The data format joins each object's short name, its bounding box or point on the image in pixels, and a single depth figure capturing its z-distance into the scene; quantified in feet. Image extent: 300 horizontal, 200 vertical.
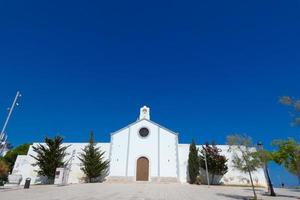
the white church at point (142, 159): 81.82
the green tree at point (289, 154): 40.42
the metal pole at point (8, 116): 54.37
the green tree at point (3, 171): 55.00
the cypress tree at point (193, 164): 77.56
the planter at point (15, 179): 78.39
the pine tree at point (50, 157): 80.23
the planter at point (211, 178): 80.82
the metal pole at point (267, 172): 44.65
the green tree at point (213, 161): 78.38
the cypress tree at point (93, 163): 80.79
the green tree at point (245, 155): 40.56
